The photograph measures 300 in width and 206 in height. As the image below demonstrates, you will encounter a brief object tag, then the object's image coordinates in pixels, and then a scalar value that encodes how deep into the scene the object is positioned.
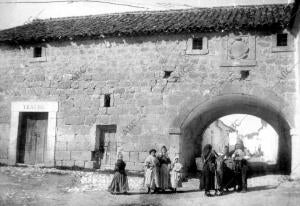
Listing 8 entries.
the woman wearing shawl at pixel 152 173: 9.33
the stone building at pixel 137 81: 10.92
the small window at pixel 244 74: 11.01
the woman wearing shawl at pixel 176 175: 9.58
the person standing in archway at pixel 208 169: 8.86
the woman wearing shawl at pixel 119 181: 9.10
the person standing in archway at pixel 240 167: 9.39
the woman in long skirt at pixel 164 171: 9.48
